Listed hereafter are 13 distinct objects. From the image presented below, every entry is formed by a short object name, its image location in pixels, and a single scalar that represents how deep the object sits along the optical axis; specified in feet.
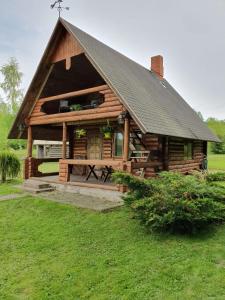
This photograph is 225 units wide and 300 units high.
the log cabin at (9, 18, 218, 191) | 24.72
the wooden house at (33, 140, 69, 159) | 85.73
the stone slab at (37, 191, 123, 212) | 21.28
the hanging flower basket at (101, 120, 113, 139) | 29.65
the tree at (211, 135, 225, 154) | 116.02
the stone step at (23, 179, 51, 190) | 28.76
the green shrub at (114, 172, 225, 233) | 14.58
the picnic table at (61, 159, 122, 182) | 23.72
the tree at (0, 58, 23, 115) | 88.91
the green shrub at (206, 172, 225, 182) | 20.57
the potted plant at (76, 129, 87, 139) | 32.52
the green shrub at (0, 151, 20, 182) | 35.37
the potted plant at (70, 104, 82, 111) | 30.27
